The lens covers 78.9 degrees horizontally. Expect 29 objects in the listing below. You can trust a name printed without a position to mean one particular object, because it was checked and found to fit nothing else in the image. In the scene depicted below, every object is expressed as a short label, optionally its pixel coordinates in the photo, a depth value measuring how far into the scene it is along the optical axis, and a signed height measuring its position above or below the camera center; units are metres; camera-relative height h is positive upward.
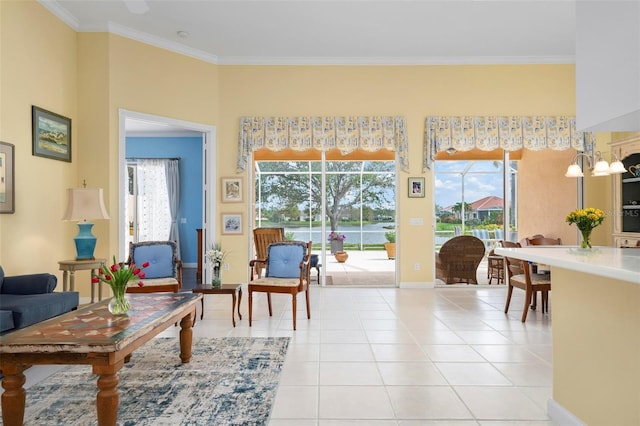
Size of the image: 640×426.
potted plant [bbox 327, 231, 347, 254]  7.23 -0.46
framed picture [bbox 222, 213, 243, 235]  6.52 -0.13
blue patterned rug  2.33 -1.20
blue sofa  3.06 -0.73
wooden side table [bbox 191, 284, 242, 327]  4.42 -0.84
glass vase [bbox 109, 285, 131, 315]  2.70 -0.61
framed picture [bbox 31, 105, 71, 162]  4.57 +1.03
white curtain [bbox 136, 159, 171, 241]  9.16 +0.37
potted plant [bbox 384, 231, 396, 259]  7.11 -0.53
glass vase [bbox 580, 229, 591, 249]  2.86 -0.18
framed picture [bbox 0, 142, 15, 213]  4.07 +0.40
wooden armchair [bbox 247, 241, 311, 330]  4.75 -0.57
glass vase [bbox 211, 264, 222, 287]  4.52 -0.71
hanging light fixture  4.82 +0.61
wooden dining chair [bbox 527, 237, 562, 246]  6.36 -0.46
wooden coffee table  2.07 -0.74
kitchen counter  1.77 -0.63
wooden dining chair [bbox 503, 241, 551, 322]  4.45 -0.79
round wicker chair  6.19 -0.71
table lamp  4.57 +0.06
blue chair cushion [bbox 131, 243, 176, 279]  4.81 -0.52
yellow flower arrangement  3.14 -0.04
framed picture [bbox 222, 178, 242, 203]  6.51 +0.44
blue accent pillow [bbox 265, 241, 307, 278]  4.80 -0.55
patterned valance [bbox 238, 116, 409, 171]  6.49 +1.38
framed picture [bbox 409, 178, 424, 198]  6.60 +0.49
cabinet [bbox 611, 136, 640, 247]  5.66 +0.27
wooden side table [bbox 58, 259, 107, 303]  4.51 -0.58
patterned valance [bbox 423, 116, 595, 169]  6.50 +1.37
